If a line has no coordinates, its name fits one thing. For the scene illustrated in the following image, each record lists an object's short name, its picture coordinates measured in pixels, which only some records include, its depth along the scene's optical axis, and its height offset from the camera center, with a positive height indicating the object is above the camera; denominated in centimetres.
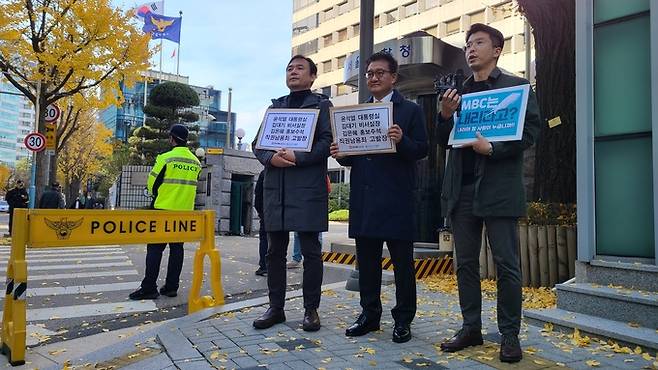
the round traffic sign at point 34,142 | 1480 +164
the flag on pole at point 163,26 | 4375 +1446
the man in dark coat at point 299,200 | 432 +5
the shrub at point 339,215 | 3525 -56
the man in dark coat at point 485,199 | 349 +7
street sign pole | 1568 +86
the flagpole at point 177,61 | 5044 +1324
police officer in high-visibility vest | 646 +14
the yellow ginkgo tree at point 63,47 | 1509 +446
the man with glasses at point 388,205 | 402 +2
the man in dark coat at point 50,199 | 1506 +7
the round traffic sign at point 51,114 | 1591 +256
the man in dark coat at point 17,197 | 1671 +12
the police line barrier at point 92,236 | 406 -28
